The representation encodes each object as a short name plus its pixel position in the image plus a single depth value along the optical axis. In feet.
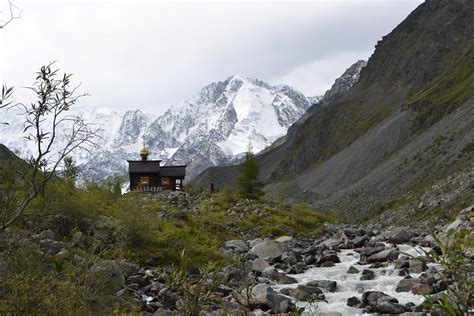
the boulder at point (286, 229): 124.55
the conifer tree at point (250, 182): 208.85
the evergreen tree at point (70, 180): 87.71
